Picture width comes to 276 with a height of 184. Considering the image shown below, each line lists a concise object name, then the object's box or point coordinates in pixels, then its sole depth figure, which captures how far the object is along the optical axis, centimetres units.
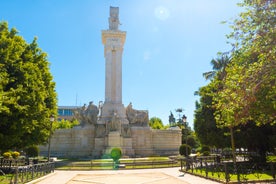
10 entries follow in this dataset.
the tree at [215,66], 3653
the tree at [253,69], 910
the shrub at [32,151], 3148
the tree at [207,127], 2446
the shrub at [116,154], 2510
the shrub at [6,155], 3000
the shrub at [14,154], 3369
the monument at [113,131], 3472
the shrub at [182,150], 3334
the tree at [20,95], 1597
